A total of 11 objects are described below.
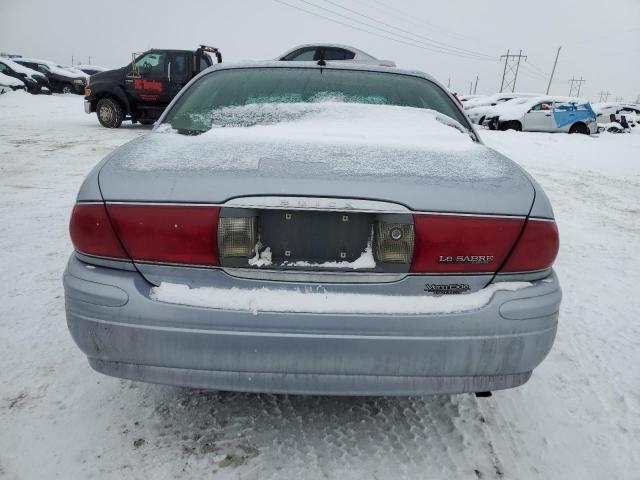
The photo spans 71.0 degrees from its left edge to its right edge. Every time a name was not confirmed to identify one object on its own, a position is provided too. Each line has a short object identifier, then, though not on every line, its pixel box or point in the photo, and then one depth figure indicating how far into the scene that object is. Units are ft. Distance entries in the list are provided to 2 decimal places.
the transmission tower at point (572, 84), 299.05
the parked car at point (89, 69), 113.76
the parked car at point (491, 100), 84.39
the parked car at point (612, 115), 66.97
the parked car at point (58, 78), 86.33
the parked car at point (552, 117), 52.54
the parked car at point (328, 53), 34.15
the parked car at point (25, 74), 69.56
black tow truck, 37.81
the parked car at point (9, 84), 58.34
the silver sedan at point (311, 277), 4.68
